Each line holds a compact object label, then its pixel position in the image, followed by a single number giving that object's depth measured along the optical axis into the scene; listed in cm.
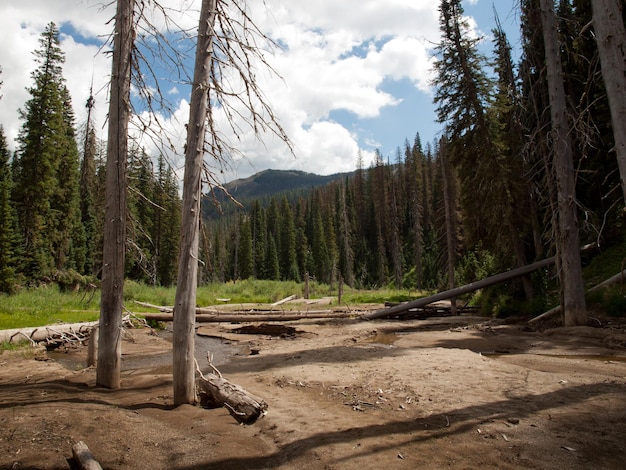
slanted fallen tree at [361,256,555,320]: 1703
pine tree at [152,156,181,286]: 5650
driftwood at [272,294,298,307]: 3284
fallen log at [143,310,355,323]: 2056
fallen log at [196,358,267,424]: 551
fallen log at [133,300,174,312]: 2473
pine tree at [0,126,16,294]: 2744
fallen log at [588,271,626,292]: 1363
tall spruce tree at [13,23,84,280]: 3191
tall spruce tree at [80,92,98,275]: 4453
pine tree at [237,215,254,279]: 7838
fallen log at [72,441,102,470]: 356
